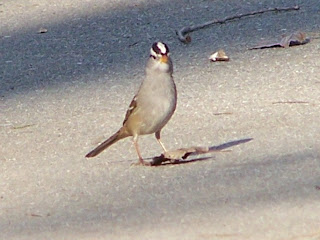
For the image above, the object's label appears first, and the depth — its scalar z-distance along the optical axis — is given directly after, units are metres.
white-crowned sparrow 11.52
